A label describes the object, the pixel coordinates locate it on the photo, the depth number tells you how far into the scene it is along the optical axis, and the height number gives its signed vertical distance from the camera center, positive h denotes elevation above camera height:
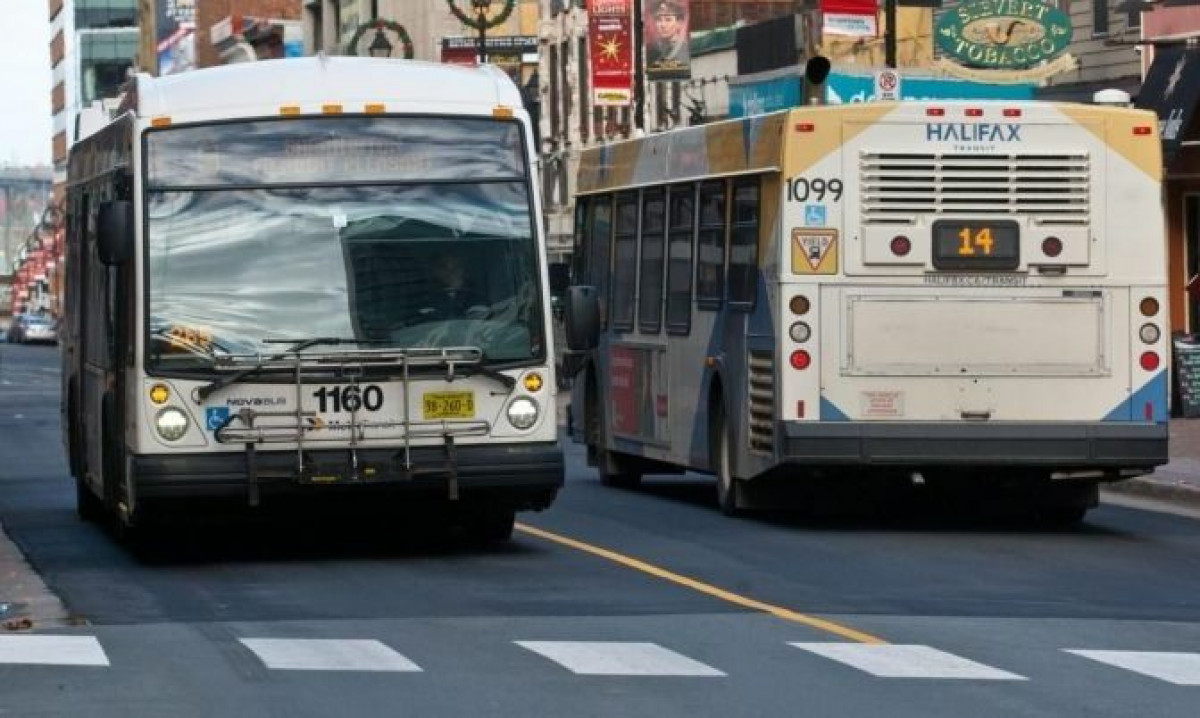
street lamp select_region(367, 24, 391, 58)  71.04 +5.76
